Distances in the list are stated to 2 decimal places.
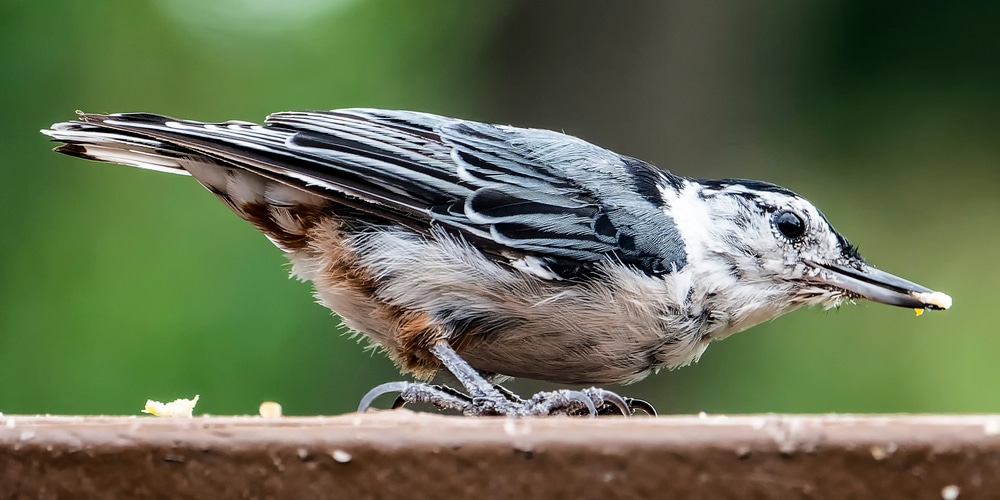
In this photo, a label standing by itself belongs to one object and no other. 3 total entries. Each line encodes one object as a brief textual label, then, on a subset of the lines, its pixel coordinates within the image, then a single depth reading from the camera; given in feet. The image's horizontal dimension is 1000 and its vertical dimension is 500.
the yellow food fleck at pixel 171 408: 6.91
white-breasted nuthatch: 7.00
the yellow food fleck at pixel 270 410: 6.87
